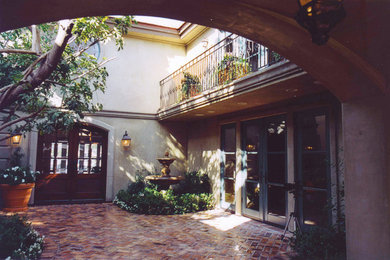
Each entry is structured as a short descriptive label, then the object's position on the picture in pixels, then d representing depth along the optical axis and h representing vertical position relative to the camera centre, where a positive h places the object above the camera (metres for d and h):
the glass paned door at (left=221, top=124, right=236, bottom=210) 8.75 -0.26
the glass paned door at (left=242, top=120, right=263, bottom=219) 7.61 -0.30
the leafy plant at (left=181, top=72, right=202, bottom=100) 8.72 +2.13
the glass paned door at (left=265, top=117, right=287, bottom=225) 6.85 -0.29
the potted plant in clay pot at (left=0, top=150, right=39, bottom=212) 8.04 -0.93
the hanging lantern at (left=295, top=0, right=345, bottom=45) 1.98 +0.99
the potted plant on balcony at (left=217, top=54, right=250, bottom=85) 6.63 +2.12
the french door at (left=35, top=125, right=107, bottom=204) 9.70 -0.38
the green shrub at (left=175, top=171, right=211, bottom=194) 9.76 -0.94
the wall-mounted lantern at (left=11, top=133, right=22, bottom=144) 8.61 +0.42
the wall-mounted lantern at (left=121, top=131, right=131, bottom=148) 10.15 +0.52
